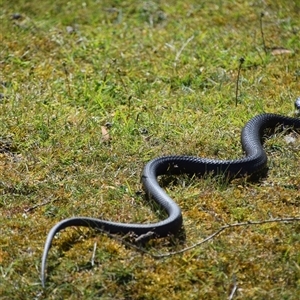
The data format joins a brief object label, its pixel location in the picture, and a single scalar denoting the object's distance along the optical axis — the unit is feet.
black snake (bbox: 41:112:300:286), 33.42
